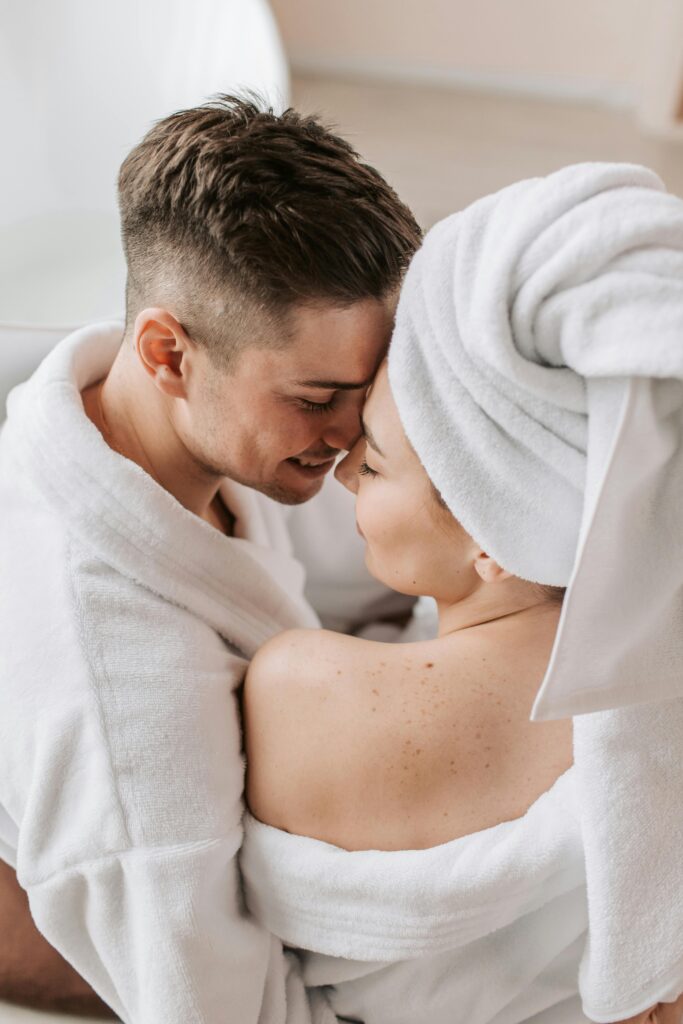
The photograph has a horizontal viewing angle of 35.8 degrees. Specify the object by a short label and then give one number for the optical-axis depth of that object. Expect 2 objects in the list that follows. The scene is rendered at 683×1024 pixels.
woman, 0.84
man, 1.05
